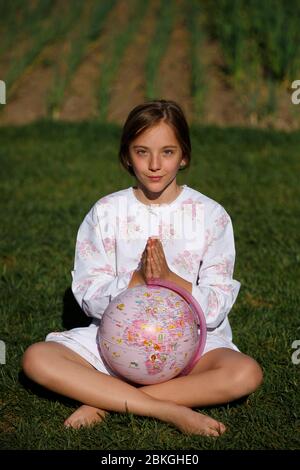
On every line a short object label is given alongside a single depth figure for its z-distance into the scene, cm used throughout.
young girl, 382
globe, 373
